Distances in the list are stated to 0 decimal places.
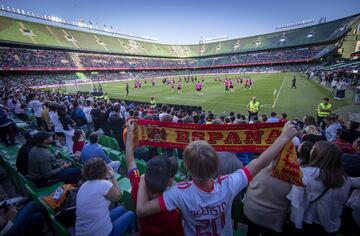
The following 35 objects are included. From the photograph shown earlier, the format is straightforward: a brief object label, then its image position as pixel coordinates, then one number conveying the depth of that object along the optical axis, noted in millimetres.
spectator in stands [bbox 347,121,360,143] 5969
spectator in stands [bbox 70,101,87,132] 9375
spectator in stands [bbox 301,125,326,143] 5492
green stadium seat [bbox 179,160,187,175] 5771
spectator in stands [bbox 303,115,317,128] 7142
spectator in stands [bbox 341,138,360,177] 3580
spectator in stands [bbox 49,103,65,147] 8461
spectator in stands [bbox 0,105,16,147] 8703
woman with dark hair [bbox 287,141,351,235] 2420
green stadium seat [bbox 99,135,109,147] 8605
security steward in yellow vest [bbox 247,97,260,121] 13164
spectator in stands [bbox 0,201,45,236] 2992
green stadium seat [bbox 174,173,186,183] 4812
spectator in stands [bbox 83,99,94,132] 11039
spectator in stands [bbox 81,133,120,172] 4926
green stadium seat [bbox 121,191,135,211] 4320
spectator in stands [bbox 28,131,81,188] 4305
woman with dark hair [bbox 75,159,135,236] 2674
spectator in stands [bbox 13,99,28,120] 13215
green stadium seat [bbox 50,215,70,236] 3076
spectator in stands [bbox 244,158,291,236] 2595
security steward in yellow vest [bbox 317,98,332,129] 11428
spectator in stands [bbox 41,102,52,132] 9336
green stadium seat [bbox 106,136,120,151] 8234
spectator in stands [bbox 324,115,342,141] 7316
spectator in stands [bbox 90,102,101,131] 9836
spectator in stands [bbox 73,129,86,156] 5949
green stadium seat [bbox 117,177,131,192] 4825
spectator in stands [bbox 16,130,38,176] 4555
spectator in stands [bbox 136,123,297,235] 1771
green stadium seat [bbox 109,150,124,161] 6574
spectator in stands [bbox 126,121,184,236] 1889
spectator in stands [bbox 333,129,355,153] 4871
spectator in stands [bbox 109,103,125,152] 8164
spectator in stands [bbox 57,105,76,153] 7859
